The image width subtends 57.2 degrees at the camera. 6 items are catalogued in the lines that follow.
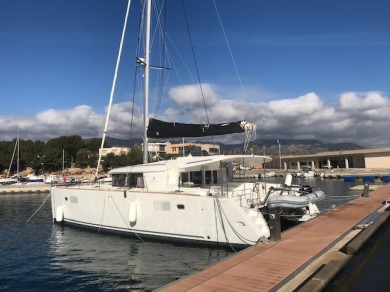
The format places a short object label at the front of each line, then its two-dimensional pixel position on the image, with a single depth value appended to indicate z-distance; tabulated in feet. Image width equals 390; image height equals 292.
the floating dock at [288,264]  23.17
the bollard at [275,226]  35.22
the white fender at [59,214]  68.03
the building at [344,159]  275.18
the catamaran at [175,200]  43.88
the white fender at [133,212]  52.21
